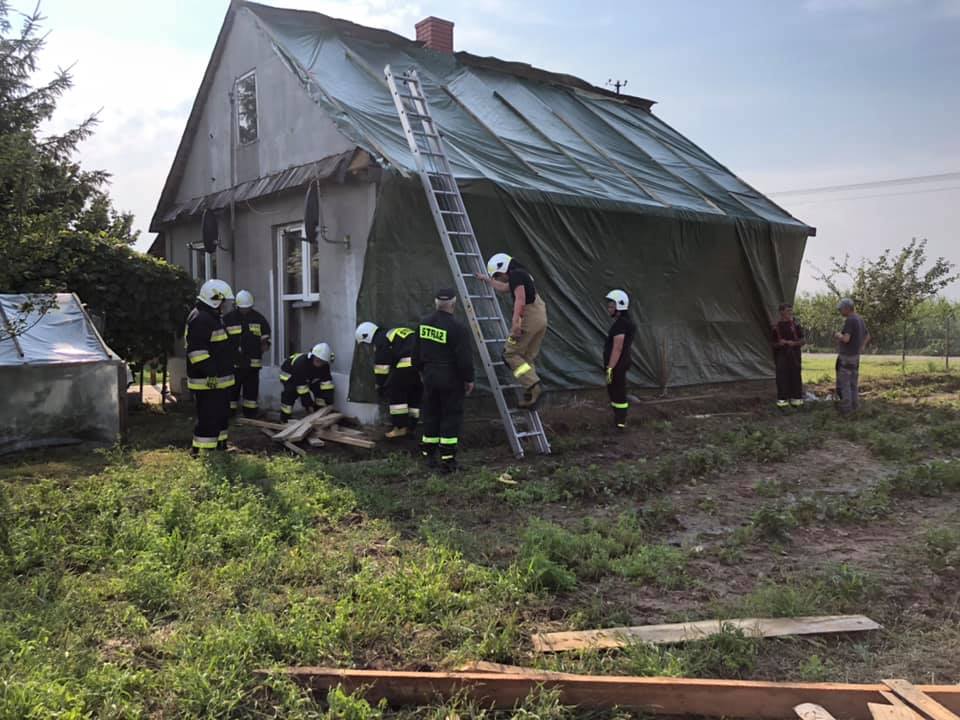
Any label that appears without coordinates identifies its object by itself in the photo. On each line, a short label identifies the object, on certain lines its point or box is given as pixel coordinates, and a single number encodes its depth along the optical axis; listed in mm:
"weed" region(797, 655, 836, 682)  2936
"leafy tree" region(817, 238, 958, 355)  17094
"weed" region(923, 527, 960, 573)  4211
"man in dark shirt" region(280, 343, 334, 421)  8391
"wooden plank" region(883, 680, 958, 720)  2516
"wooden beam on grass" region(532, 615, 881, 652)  3217
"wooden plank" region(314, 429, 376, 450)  7396
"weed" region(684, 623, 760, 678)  3004
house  8242
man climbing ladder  7461
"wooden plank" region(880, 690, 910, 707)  2621
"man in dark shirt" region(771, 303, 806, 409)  11016
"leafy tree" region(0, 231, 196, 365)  9820
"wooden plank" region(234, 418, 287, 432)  8173
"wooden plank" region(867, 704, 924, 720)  2520
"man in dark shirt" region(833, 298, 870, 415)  10203
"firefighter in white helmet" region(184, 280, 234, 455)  7051
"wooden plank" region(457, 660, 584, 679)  2928
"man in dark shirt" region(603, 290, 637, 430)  8773
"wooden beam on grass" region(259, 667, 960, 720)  2709
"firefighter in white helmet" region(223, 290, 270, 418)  9156
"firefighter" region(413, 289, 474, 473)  6637
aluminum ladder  7488
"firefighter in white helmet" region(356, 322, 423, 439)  7602
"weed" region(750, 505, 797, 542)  4824
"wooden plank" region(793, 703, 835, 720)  2598
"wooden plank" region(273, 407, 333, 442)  7598
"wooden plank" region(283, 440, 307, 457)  7344
